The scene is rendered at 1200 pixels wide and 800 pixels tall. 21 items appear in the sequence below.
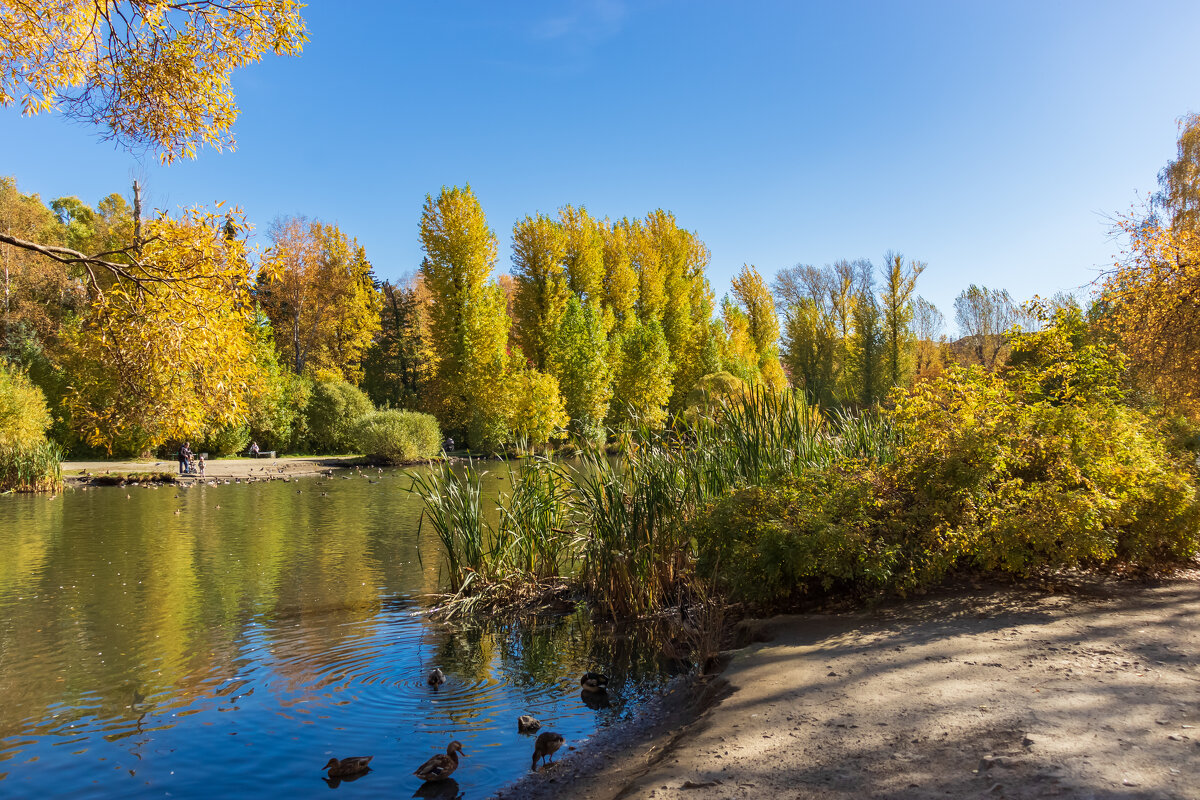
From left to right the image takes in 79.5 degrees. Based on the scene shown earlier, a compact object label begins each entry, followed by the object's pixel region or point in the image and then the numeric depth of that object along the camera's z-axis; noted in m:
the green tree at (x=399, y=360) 46.28
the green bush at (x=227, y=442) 34.06
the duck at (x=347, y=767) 4.63
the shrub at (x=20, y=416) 21.39
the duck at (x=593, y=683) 6.05
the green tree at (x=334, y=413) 37.78
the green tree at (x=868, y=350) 44.84
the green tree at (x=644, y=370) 44.00
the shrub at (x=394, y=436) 33.78
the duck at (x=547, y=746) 4.80
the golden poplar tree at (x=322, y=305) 42.28
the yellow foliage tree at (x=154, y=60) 6.50
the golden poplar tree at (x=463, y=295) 38.31
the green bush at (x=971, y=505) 5.85
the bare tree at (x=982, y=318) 46.81
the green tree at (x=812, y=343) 51.25
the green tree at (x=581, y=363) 40.47
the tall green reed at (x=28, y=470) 21.73
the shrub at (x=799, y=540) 5.76
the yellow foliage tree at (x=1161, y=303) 9.65
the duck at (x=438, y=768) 4.54
